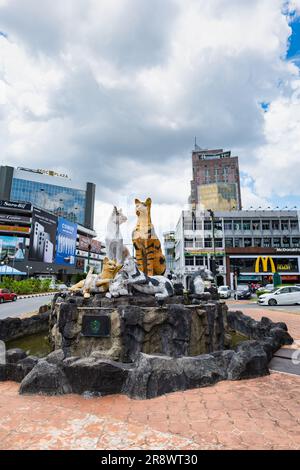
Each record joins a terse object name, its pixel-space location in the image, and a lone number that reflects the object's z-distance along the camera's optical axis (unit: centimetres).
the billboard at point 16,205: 5512
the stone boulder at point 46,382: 421
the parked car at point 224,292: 2745
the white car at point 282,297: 1938
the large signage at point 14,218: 5428
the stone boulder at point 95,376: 419
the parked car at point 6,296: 2317
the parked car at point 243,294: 2652
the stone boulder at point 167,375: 412
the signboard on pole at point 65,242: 5659
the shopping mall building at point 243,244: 4147
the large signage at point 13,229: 5416
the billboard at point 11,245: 5012
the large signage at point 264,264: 3919
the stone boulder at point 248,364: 472
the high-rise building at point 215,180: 6338
